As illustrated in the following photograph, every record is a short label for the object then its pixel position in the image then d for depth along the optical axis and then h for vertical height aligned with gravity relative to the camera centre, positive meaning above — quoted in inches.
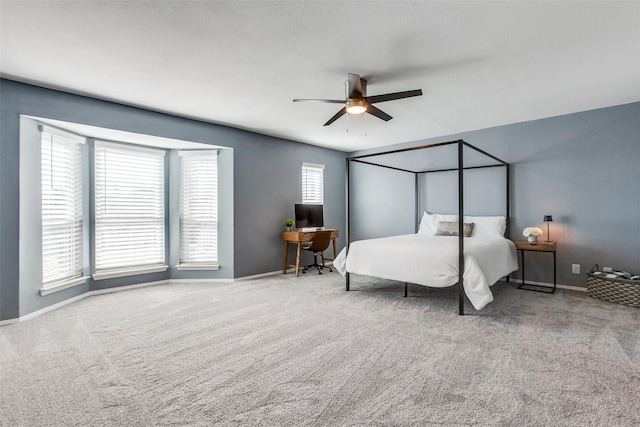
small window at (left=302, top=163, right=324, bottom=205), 250.3 +22.9
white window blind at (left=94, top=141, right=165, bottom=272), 175.9 +3.6
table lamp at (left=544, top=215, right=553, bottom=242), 170.2 -3.7
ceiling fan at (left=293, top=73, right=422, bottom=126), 118.1 +43.1
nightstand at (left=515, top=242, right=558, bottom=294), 167.3 -19.9
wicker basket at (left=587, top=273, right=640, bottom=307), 141.5 -36.6
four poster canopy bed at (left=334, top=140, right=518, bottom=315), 133.4 -19.8
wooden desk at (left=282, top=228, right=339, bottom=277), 211.2 -18.2
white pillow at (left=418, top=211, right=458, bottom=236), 207.3 -6.5
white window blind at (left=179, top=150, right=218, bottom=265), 203.5 +1.4
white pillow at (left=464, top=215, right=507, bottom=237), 187.9 -8.7
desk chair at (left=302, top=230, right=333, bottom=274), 212.1 -20.1
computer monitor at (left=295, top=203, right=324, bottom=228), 229.5 -3.0
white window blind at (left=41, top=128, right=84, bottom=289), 144.8 +2.5
